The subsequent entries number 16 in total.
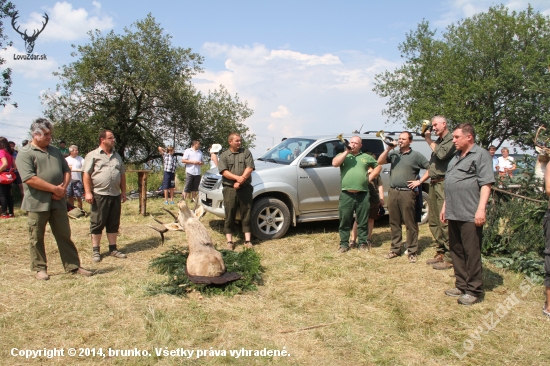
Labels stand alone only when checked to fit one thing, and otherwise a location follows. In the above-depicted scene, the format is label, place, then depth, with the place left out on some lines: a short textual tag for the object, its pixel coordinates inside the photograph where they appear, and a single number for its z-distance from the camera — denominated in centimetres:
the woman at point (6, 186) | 847
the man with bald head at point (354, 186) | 596
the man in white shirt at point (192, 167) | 1038
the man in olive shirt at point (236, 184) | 617
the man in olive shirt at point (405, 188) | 568
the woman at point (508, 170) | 573
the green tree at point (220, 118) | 2003
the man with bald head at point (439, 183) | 517
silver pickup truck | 672
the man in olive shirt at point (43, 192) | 454
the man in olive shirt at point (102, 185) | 570
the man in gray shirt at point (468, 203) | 411
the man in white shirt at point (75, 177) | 927
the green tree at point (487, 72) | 2094
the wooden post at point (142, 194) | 902
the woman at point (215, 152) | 861
